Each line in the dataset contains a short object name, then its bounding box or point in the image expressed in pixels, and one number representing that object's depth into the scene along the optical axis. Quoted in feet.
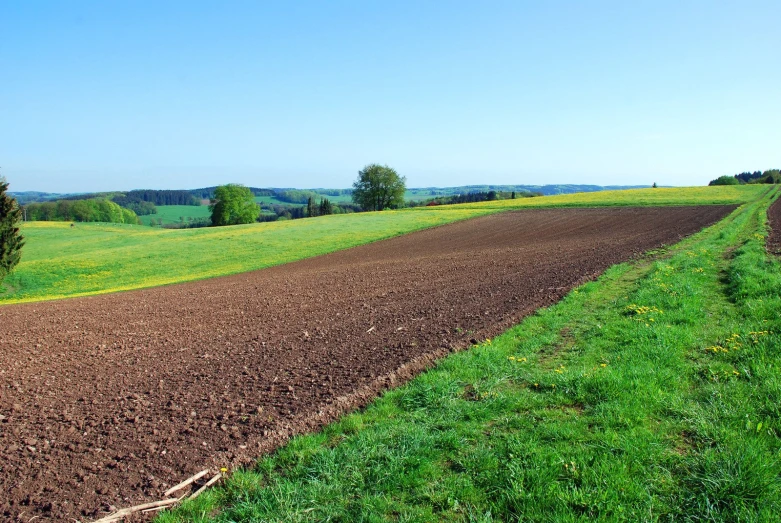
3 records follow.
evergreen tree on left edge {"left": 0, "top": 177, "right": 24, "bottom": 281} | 83.66
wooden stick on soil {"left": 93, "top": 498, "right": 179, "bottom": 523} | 13.61
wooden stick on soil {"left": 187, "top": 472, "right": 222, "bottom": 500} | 14.58
